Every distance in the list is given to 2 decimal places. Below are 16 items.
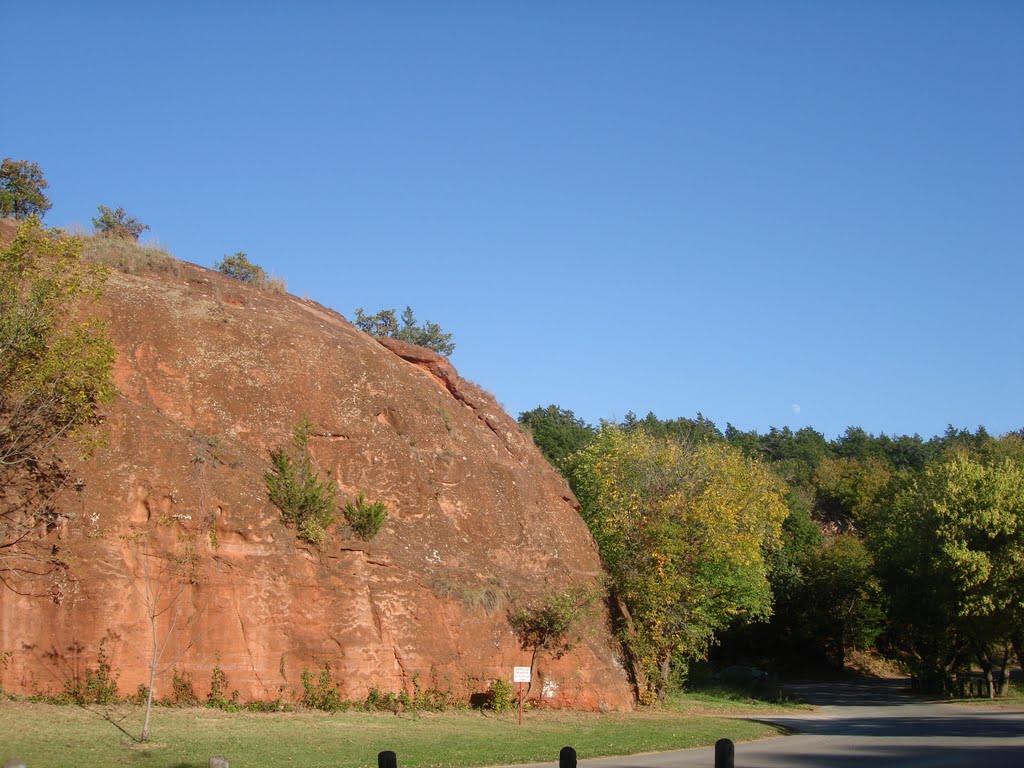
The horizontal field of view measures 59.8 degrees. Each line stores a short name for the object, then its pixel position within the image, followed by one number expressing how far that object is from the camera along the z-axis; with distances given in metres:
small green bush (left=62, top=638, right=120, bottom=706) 20.53
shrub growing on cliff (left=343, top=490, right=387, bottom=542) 26.19
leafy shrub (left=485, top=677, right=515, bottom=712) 25.75
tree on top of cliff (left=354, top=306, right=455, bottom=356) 60.22
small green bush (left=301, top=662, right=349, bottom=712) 23.16
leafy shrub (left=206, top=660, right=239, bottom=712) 21.92
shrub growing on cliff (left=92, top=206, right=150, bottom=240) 40.41
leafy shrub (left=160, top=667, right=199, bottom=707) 21.58
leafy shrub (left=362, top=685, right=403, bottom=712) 23.89
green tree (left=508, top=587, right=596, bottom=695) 27.14
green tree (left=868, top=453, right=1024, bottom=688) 37.91
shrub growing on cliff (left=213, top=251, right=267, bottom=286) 34.44
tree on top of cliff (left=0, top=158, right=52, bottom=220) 40.22
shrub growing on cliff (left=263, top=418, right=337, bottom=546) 24.97
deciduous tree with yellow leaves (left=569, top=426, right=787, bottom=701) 31.84
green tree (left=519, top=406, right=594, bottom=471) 69.30
